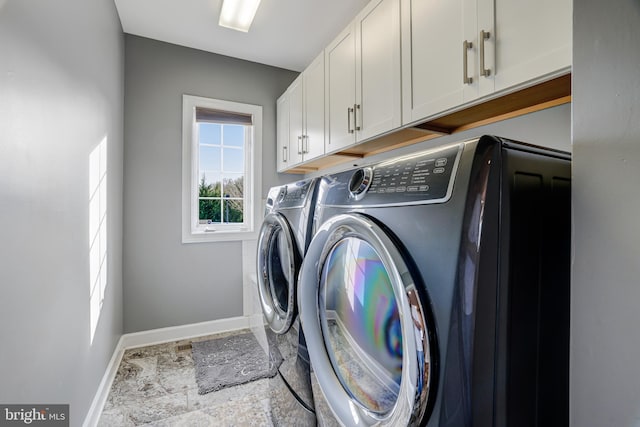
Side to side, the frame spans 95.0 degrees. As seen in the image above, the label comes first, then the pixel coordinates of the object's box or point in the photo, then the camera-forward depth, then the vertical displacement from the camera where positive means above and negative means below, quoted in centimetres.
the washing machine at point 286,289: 106 -35
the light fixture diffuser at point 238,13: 201 +144
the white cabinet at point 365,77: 148 +79
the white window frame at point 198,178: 269 +34
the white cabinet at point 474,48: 89 +59
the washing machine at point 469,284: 50 -14
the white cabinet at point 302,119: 220 +80
